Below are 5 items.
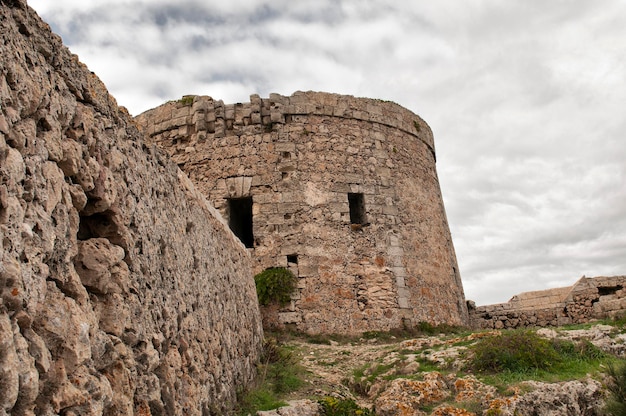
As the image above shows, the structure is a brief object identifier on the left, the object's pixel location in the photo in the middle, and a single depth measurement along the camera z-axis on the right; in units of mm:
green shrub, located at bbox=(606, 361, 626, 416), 5359
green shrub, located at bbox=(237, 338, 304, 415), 5414
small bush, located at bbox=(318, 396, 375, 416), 5689
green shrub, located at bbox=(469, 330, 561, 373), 6594
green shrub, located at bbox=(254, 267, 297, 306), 9734
